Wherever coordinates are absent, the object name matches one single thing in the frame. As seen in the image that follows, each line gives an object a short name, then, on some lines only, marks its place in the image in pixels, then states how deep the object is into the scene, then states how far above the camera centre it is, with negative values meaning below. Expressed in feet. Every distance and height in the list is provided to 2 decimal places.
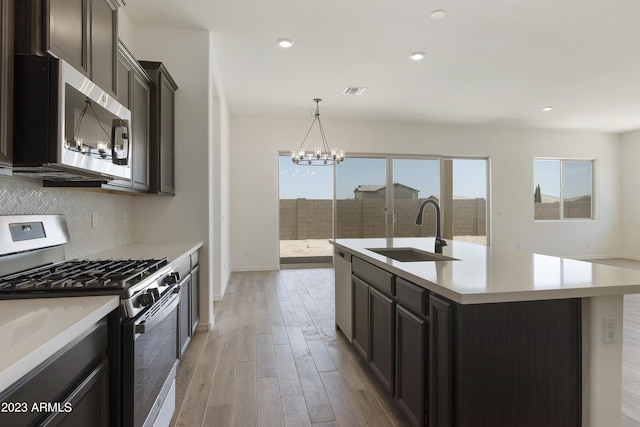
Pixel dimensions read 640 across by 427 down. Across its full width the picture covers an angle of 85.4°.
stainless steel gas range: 4.25 -1.01
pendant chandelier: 17.95 +3.07
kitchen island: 4.66 -1.85
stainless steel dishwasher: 9.57 -2.26
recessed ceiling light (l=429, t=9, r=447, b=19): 10.09 +5.92
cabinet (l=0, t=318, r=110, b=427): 2.57 -1.53
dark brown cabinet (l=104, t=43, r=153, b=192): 7.45 +2.52
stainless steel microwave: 4.11 +1.23
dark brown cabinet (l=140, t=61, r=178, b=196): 9.27 +2.40
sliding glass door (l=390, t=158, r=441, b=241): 23.73 +1.65
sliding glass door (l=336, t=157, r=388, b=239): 23.08 +1.18
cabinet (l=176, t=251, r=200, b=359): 8.15 -2.29
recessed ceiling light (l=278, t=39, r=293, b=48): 11.94 +6.00
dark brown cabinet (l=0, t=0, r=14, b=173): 3.78 +1.53
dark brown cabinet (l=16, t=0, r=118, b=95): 4.06 +2.47
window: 25.93 +1.97
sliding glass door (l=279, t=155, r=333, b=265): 22.86 +0.45
